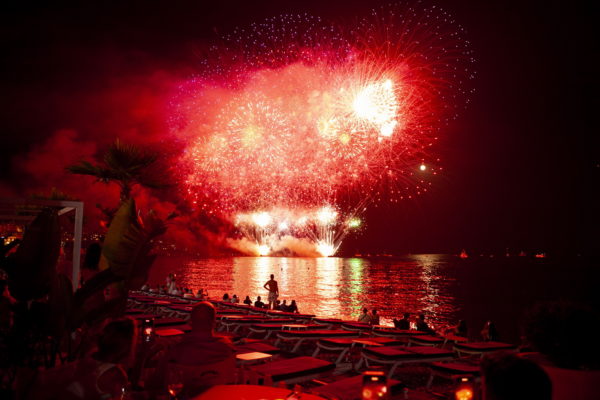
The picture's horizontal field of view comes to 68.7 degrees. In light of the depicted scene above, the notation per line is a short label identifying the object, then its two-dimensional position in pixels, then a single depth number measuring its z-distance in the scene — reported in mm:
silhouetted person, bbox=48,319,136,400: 2238
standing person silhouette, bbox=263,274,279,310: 18861
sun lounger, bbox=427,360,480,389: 6148
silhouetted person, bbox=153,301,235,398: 3734
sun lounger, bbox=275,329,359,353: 9297
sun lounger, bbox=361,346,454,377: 7043
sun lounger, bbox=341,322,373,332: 11000
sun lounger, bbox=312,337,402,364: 8211
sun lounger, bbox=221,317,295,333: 10628
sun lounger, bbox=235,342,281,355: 6945
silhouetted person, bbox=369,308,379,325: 17781
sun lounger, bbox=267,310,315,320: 13234
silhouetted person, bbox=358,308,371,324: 18016
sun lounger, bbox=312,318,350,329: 11648
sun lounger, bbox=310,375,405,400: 4484
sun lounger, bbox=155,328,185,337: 7731
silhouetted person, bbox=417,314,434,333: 15461
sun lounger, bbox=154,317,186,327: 9425
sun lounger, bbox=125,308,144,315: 10930
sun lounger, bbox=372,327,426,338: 10383
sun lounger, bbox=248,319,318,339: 10008
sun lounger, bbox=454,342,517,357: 8447
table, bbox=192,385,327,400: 3041
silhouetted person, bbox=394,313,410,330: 17375
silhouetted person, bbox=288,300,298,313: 21297
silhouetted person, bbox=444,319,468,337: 15708
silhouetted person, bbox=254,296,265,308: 20806
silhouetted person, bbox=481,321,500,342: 16391
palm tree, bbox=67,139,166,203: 10492
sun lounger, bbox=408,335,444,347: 9367
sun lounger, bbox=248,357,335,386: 5434
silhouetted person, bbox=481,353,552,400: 1869
